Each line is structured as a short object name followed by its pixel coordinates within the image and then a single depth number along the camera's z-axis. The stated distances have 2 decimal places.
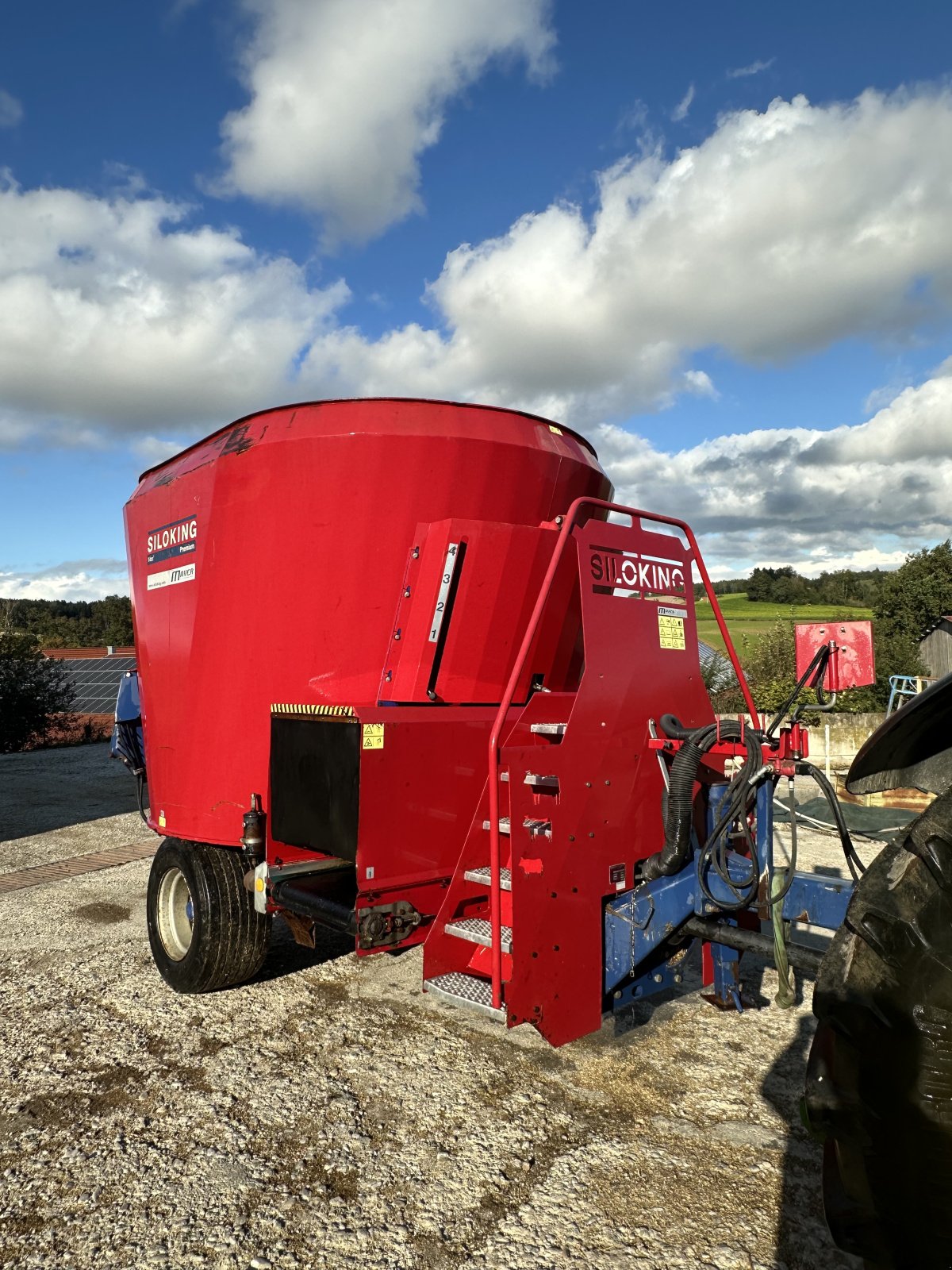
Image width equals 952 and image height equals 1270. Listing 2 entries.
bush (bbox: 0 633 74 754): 18.12
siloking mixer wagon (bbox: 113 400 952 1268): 3.12
